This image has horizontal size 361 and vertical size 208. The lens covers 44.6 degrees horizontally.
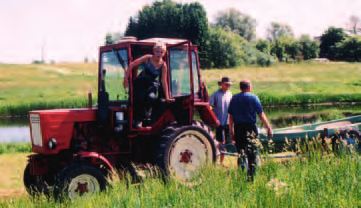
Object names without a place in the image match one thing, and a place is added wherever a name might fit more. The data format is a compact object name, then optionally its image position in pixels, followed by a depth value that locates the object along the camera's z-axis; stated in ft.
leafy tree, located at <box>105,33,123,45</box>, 180.68
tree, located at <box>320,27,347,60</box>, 229.04
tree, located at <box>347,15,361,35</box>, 238.68
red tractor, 19.84
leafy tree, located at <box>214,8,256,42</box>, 288.10
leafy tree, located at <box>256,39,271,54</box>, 232.32
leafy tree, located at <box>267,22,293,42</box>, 308.81
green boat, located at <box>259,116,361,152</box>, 26.54
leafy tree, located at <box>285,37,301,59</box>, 235.20
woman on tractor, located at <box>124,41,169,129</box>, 20.44
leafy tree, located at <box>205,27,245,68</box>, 180.34
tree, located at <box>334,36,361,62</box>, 203.31
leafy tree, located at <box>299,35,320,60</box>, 230.68
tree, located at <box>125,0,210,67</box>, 184.03
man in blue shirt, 20.26
